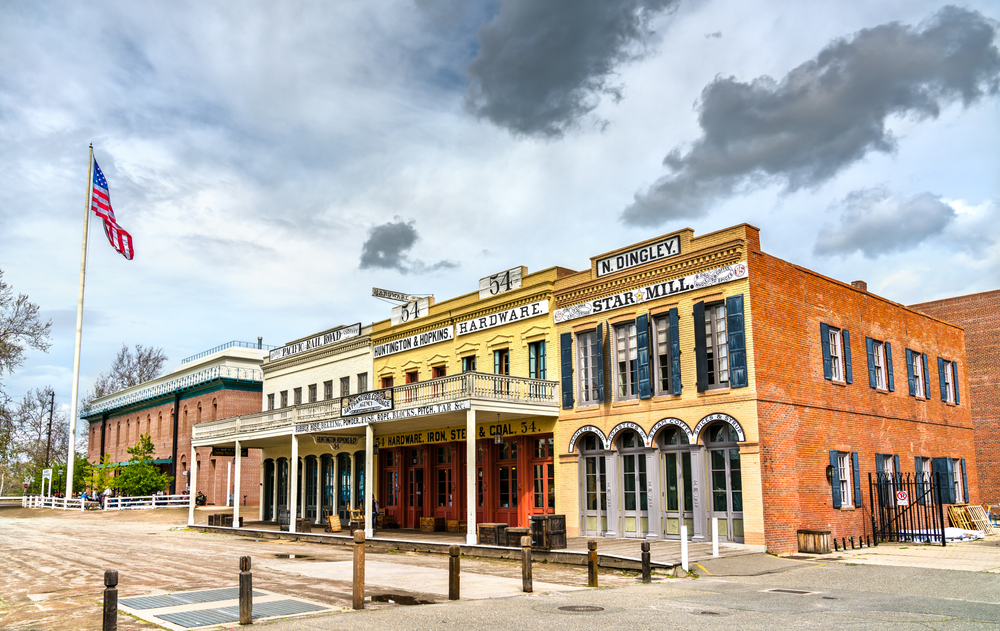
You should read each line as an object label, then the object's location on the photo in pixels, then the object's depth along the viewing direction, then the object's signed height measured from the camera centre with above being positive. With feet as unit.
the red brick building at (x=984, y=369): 120.78 +10.87
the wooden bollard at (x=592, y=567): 45.96 -6.75
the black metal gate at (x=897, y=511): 73.00 -6.35
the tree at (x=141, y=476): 156.97 -4.32
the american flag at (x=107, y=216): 128.67 +37.40
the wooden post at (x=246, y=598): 33.99 -6.06
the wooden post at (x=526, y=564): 43.85 -6.21
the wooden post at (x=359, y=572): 38.09 -5.67
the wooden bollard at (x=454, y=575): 40.65 -6.33
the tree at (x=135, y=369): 253.24 +26.33
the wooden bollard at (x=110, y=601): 29.50 -5.36
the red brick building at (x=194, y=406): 164.35 +10.31
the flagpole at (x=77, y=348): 140.97 +18.77
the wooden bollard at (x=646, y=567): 48.01 -7.10
